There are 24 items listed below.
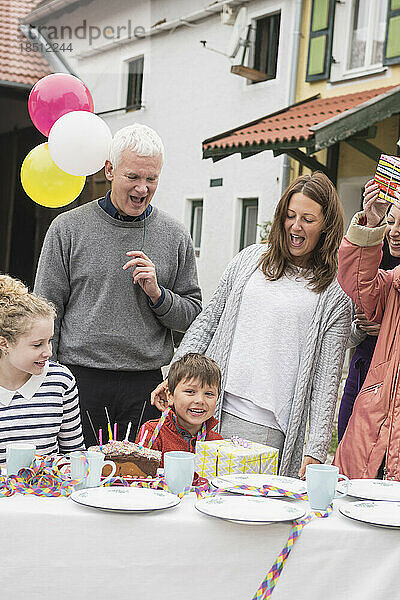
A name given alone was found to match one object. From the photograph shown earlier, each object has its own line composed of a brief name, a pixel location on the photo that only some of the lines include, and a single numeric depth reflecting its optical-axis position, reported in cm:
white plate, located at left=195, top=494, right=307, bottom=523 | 175
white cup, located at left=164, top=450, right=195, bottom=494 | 194
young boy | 253
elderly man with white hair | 280
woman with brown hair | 260
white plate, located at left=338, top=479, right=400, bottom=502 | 202
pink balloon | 358
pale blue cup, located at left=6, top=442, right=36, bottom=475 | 199
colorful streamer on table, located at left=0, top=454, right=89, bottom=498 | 188
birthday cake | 207
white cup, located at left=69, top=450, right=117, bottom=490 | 197
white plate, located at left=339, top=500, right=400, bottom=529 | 178
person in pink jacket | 242
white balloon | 317
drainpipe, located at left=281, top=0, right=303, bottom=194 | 1102
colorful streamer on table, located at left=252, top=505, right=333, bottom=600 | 172
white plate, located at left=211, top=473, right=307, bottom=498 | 197
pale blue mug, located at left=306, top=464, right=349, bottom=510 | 187
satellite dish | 1149
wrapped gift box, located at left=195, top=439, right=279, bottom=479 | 212
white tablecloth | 171
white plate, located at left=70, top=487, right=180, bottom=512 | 177
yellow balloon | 354
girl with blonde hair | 242
